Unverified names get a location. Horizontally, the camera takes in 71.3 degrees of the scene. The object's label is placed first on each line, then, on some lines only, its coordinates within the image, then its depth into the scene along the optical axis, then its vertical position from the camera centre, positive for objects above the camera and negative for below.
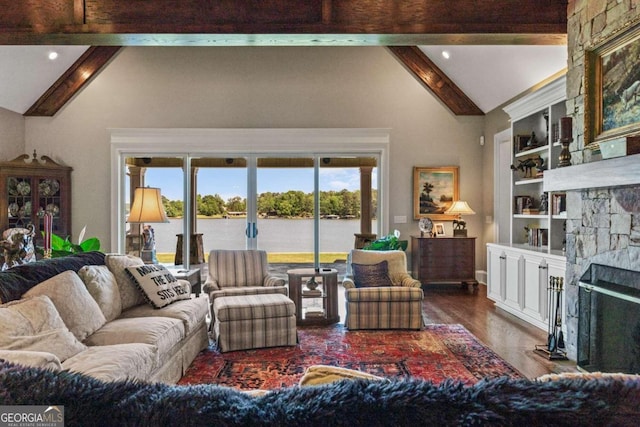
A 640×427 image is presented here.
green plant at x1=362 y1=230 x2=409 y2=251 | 5.48 -0.39
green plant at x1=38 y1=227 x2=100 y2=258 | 4.58 -0.34
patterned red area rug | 3.27 -1.19
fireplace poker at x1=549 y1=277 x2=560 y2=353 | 3.68 -1.03
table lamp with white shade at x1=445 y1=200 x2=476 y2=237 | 6.64 +0.01
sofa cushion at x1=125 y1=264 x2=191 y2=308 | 3.47 -0.57
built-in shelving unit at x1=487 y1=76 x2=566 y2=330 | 4.50 -0.17
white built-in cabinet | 4.39 -0.73
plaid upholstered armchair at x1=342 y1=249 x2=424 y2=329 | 4.41 -0.93
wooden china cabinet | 6.27 +0.31
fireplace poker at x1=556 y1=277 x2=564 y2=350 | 3.69 -0.94
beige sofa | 2.16 -0.70
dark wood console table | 6.61 -0.68
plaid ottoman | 3.76 -0.93
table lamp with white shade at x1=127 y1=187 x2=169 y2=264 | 4.65 +0.06
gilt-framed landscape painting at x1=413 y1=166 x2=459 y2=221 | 7.00 +0.36
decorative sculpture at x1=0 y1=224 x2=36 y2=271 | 3.12 -0.25
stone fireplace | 2.83 +0.18
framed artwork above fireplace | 2.84 +0.86
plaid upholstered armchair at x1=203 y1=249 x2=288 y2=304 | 4.58 -0.61
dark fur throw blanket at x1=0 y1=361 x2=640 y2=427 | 0.84 -0.37
